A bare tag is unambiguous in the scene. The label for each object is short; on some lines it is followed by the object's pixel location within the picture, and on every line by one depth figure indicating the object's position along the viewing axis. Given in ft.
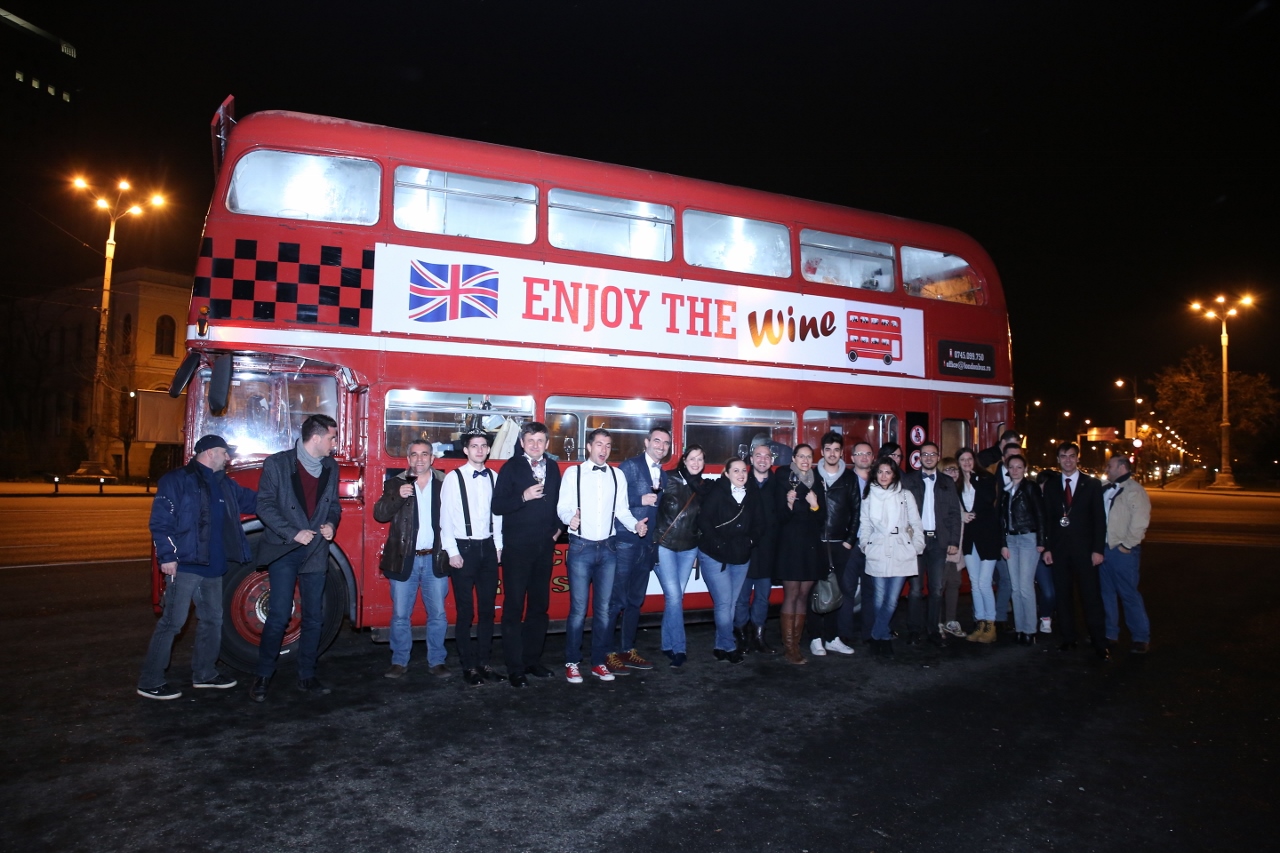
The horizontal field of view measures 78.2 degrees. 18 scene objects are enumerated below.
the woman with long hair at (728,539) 21.90
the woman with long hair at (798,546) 22.48
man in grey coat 18.04
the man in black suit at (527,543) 19.47
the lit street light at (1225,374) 109.05
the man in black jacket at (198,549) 17.62
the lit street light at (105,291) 68.44
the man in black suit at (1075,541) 23.38
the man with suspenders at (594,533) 20.39
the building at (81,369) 108.68
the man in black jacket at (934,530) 24.64
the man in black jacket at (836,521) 23.40
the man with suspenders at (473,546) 19.47
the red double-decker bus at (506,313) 20.07
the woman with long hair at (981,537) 24.80
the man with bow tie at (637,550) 21.30
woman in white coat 23.39
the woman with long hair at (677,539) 21.75
